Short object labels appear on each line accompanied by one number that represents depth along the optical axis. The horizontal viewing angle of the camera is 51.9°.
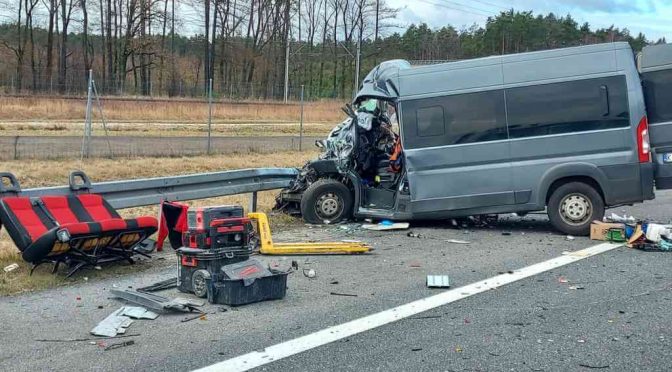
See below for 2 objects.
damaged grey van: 9.03
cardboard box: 8.68
